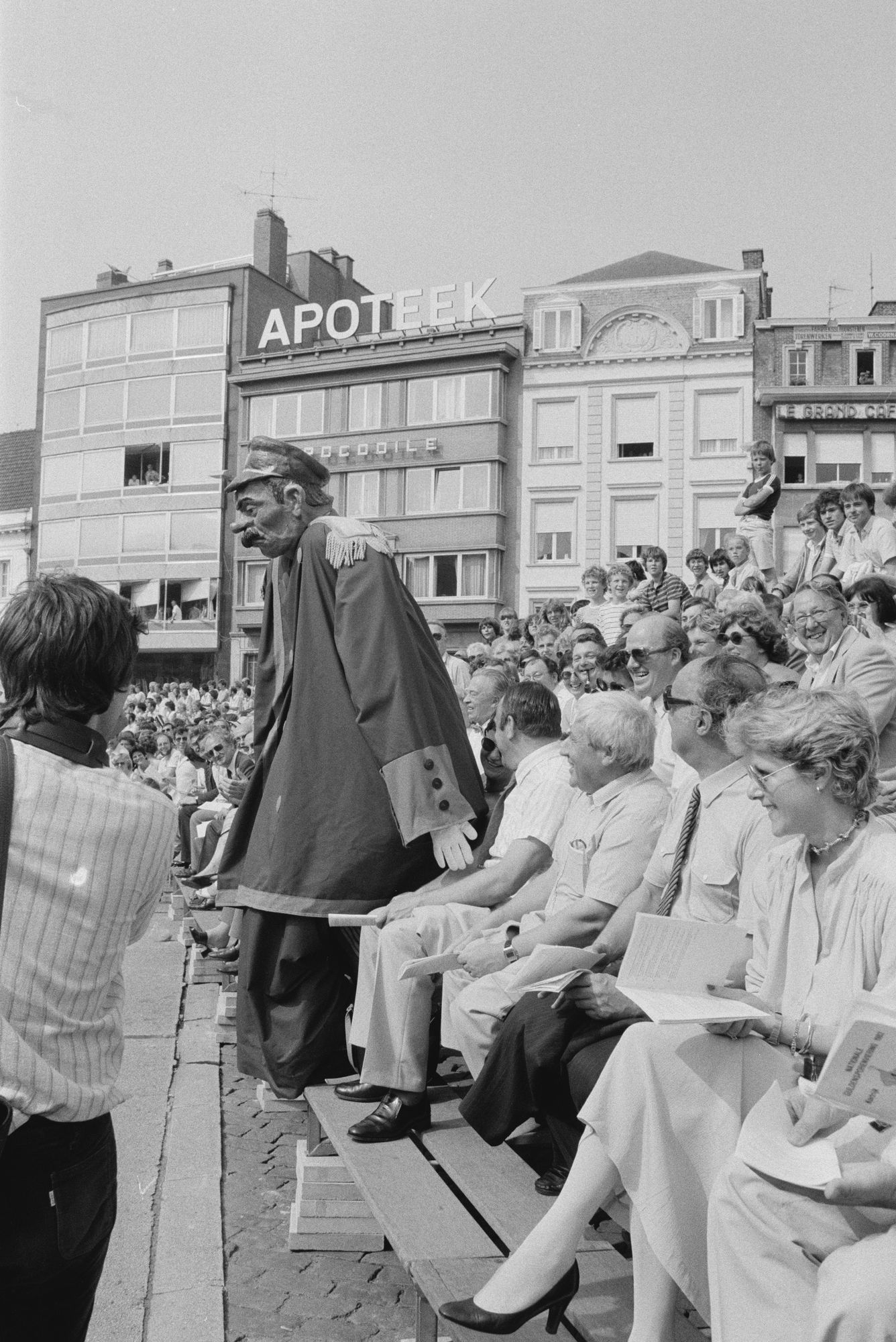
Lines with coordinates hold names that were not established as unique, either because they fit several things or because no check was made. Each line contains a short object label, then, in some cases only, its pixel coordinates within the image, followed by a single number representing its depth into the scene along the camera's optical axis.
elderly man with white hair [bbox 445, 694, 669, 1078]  4.07
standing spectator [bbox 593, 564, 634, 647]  11.88
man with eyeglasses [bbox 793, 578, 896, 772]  5.55
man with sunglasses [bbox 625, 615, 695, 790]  6.32
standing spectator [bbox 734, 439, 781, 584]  12.45
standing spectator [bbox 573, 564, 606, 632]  13.27
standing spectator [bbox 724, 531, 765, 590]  12.59
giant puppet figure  4.48
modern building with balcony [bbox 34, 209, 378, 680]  42.72
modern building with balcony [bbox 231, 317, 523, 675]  38.38
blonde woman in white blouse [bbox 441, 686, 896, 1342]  2.80
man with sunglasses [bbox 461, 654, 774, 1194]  3.49
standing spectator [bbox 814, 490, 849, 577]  11.02
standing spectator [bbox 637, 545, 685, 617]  11.27
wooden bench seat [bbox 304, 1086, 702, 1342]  2.93
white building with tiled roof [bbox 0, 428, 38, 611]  48.88
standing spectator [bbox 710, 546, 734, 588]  13.30
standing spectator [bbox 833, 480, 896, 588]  10.33
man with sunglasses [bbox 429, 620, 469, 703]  13.77
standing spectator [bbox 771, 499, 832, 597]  11.27
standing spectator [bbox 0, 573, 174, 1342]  2.17
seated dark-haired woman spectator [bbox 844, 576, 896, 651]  7.03
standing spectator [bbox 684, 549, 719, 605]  13.38
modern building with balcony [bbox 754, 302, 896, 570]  36.50
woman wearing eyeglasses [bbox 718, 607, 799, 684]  6.15
